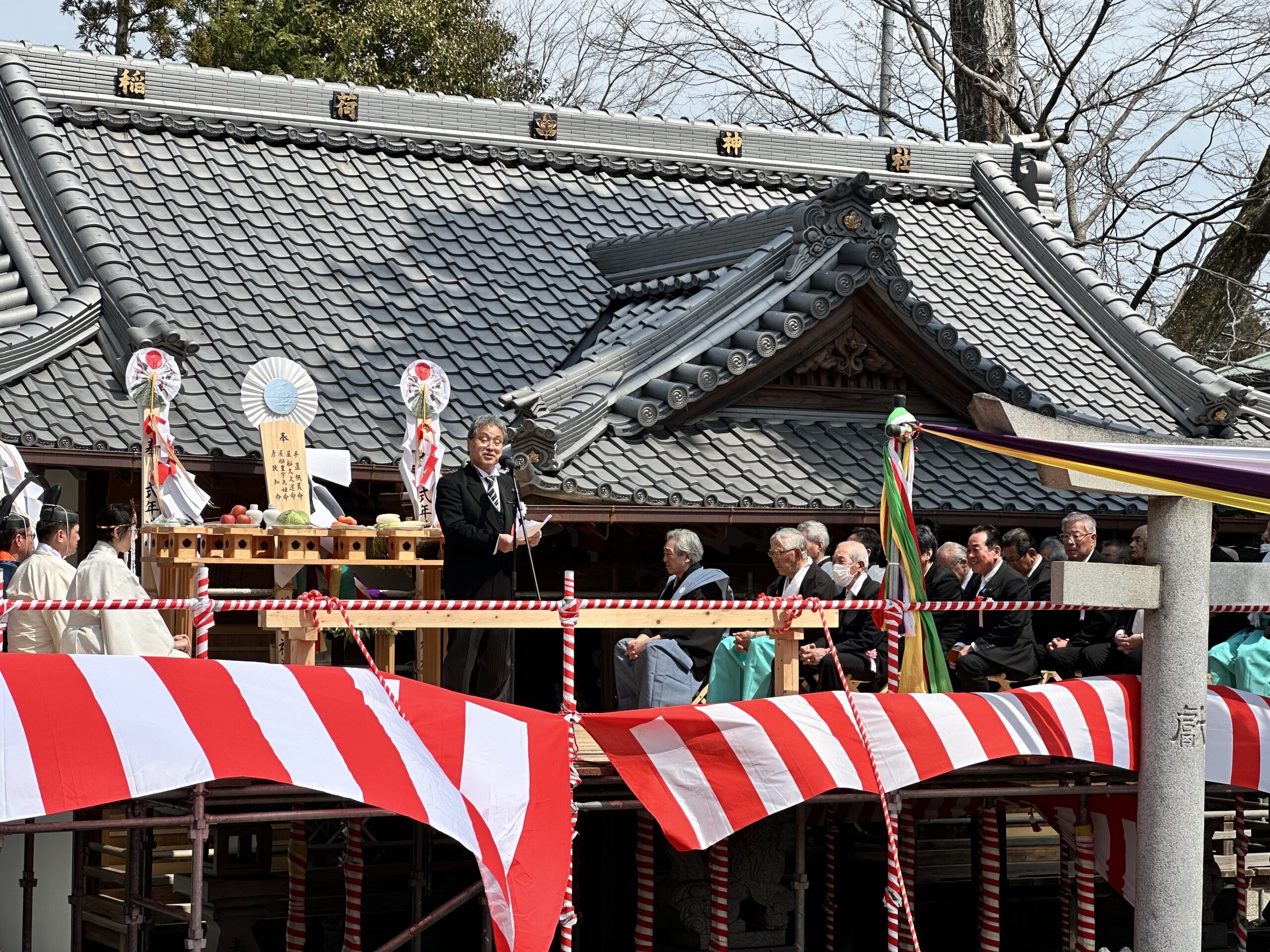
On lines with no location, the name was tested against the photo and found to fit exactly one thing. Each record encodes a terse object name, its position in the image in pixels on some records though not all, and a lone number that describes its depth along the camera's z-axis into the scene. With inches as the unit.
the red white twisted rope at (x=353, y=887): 668.1
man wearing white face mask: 712.4
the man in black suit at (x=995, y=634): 703.7
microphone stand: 697.1
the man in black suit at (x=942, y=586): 725.3
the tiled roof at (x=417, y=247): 893.8
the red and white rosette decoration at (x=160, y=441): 739.4
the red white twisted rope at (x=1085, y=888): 684.1
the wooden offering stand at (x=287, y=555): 675.4
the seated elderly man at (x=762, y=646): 661.9
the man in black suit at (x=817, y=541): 716.7
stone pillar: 642.8
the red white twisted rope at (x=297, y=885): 685.9
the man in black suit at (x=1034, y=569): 735.1
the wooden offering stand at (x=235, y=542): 675.4
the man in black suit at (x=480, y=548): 684.1
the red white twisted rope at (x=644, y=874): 674.8
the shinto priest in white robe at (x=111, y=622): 561.6
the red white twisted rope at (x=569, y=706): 574.2
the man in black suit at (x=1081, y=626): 709.3
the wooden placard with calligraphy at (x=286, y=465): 746.2
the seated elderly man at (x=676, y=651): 681.6
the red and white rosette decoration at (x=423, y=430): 775.7
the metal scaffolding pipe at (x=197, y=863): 522.3
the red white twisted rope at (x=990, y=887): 710.5
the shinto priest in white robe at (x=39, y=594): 581.9
